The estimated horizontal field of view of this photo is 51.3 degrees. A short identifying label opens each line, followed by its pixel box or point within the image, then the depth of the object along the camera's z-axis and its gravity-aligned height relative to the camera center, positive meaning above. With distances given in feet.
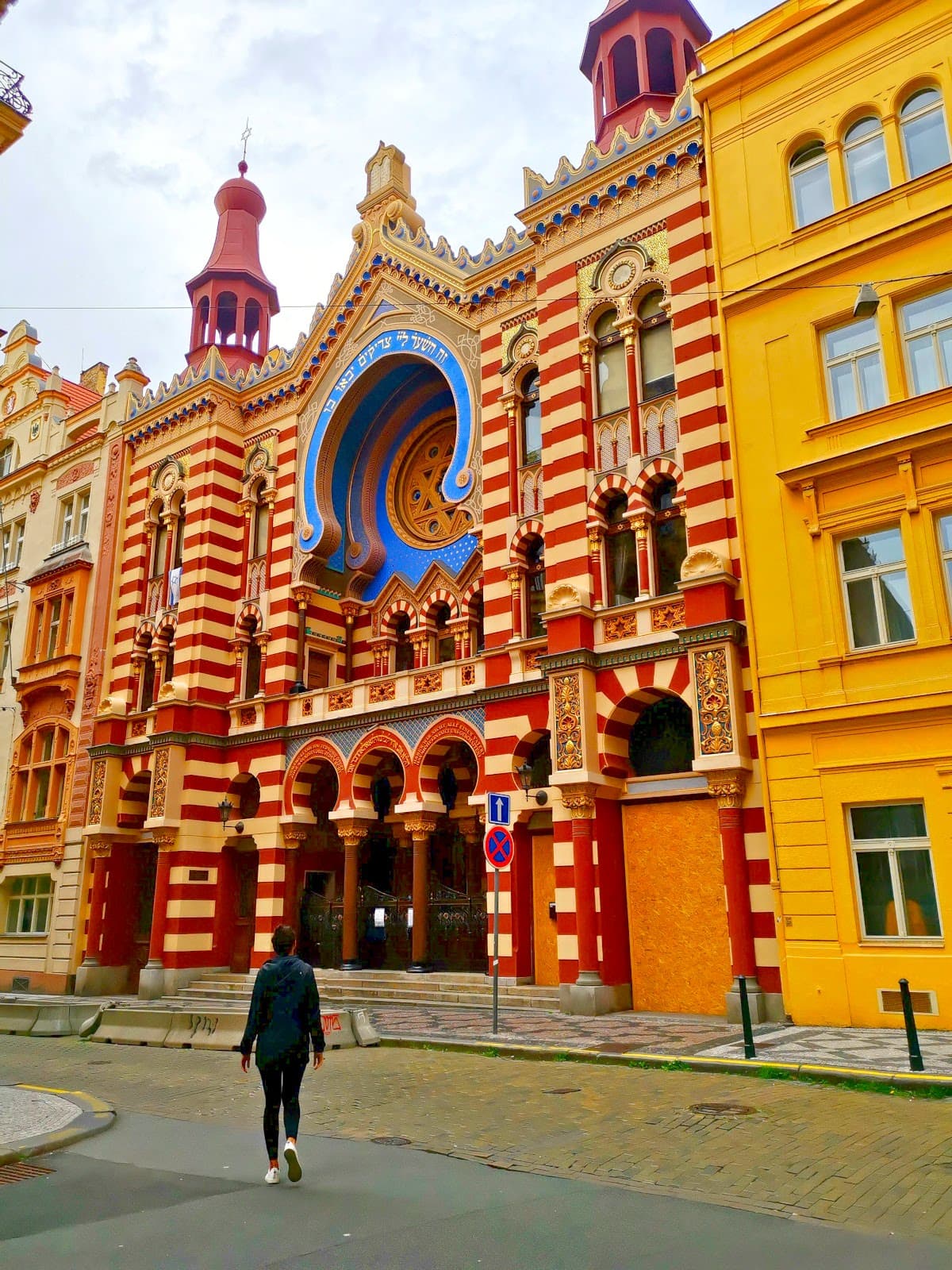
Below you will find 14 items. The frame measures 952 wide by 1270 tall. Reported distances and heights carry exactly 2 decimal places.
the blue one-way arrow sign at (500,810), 49.90 +5.69
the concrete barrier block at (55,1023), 58.18 -5.16
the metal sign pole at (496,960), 45.87 -1.50
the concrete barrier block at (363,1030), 48.08 -4.78
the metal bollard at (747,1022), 37.47 -3.57
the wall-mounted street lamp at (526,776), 64.90 +9.47
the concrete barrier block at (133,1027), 52.16 -4.98
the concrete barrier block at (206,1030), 49.44 -4.88
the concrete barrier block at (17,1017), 59.57 -4.92
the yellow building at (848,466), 46.75 +22.55
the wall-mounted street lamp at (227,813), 83.16 +9.51
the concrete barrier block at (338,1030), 46.78 -4.69
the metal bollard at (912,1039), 32.78 -3.72
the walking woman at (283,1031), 23.94 -2.43
